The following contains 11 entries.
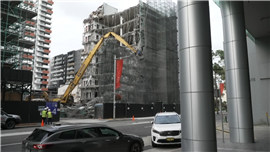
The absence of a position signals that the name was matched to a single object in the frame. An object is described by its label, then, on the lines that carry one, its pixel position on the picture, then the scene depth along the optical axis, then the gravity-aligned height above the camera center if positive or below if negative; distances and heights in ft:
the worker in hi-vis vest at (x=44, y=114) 66.85 -5.92
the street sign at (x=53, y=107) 88.69 -4.87
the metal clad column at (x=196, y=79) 19.94 +1.60
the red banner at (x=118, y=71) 103.23 +12.03
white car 31.53 -5.90
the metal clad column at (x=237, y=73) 33.09 +3.57
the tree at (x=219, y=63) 143.64 +22.67
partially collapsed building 140.87 +25.25
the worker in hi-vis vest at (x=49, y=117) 66.42 -6.86
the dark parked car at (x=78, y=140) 19.60 -4.54
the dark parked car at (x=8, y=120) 61.82 -7.47
